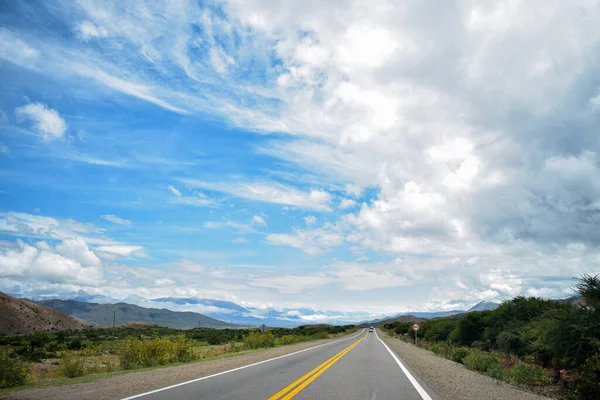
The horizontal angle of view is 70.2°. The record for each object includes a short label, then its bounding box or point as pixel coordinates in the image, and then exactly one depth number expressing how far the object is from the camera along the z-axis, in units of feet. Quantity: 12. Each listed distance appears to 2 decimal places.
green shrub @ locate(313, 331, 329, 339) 213.97
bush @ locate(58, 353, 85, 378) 49.62
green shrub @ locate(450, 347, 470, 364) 86.63
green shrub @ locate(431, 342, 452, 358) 99.20
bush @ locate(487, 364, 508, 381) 51.63
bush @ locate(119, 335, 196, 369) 63.10
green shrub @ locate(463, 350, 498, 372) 65.10
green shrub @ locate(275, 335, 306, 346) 135.47
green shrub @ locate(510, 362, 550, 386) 47.34
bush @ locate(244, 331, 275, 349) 115.14
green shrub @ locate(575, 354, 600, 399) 35.65
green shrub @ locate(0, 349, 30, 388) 39.78
